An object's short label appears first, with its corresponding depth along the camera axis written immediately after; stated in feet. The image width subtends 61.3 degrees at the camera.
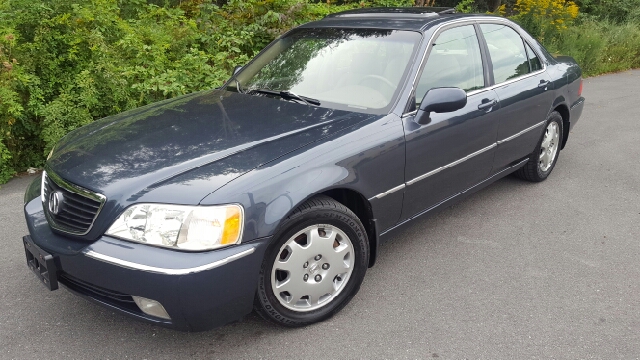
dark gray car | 8.07
